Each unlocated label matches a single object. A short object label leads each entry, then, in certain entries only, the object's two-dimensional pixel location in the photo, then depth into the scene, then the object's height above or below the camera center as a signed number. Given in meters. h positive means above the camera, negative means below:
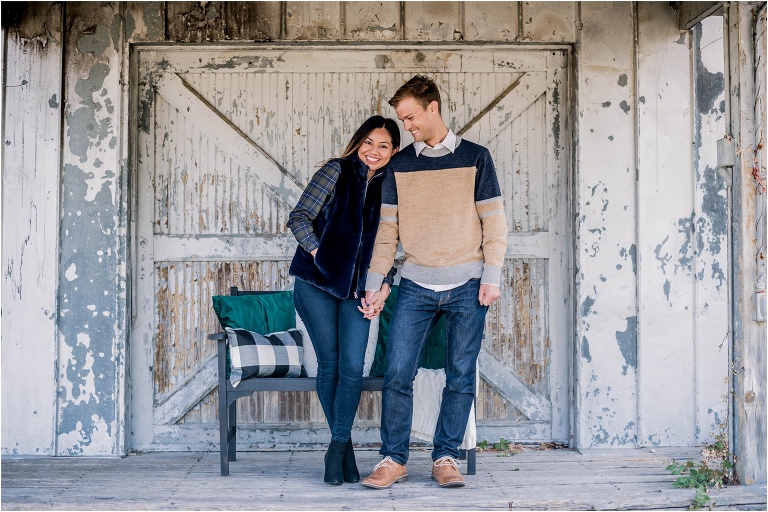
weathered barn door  4.65 +0.46
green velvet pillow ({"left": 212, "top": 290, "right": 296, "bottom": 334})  4.15 -0.21
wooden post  3.59 +0.03
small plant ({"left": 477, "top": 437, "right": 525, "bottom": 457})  4.48 -1.04
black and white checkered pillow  3.91 -0.43
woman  3.66 +0.02
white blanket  3.87 -0.69
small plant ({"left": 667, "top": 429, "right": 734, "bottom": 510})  3.44 -0.98
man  3.63 +0.05
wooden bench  3.90 -0.59
